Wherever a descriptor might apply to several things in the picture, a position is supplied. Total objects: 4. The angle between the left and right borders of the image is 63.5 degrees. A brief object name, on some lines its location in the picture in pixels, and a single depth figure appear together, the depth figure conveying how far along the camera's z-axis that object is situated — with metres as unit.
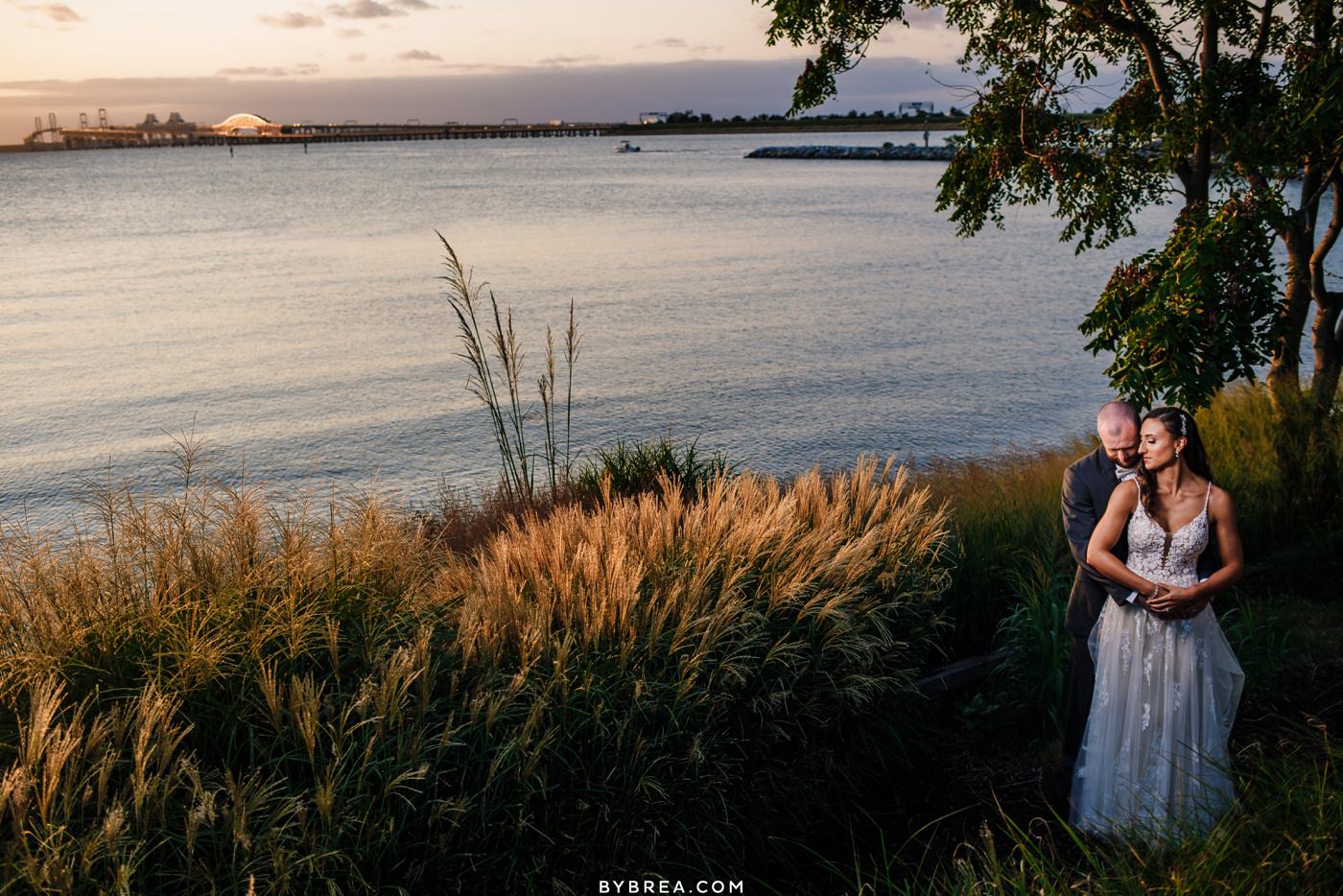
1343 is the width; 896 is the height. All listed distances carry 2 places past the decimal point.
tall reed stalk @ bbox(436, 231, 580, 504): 9.00
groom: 5.16
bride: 5.00
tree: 7.30
